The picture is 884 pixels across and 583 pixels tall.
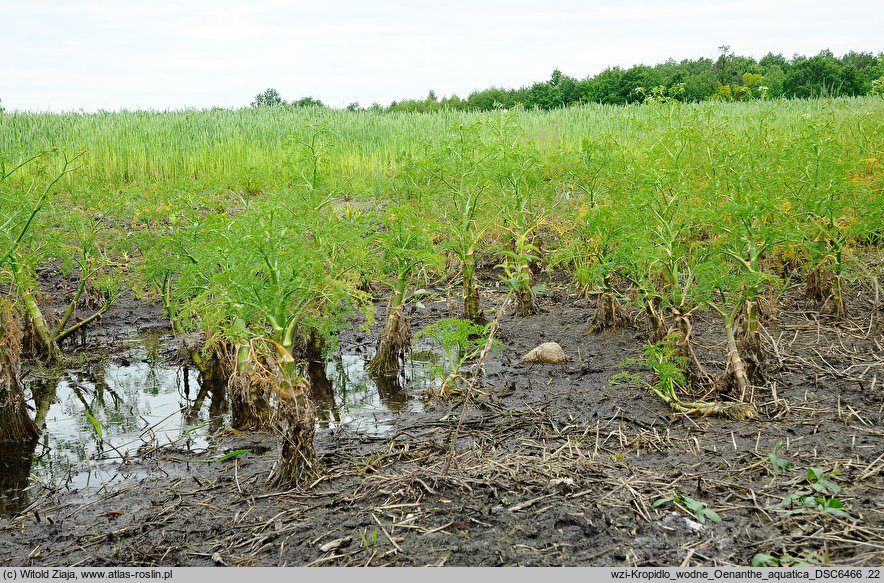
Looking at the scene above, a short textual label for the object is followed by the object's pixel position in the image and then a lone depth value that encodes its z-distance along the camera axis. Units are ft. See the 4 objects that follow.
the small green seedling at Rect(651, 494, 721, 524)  12.47
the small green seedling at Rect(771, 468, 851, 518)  12.45
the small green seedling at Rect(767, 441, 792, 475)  14.24
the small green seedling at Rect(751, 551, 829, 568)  10.92
